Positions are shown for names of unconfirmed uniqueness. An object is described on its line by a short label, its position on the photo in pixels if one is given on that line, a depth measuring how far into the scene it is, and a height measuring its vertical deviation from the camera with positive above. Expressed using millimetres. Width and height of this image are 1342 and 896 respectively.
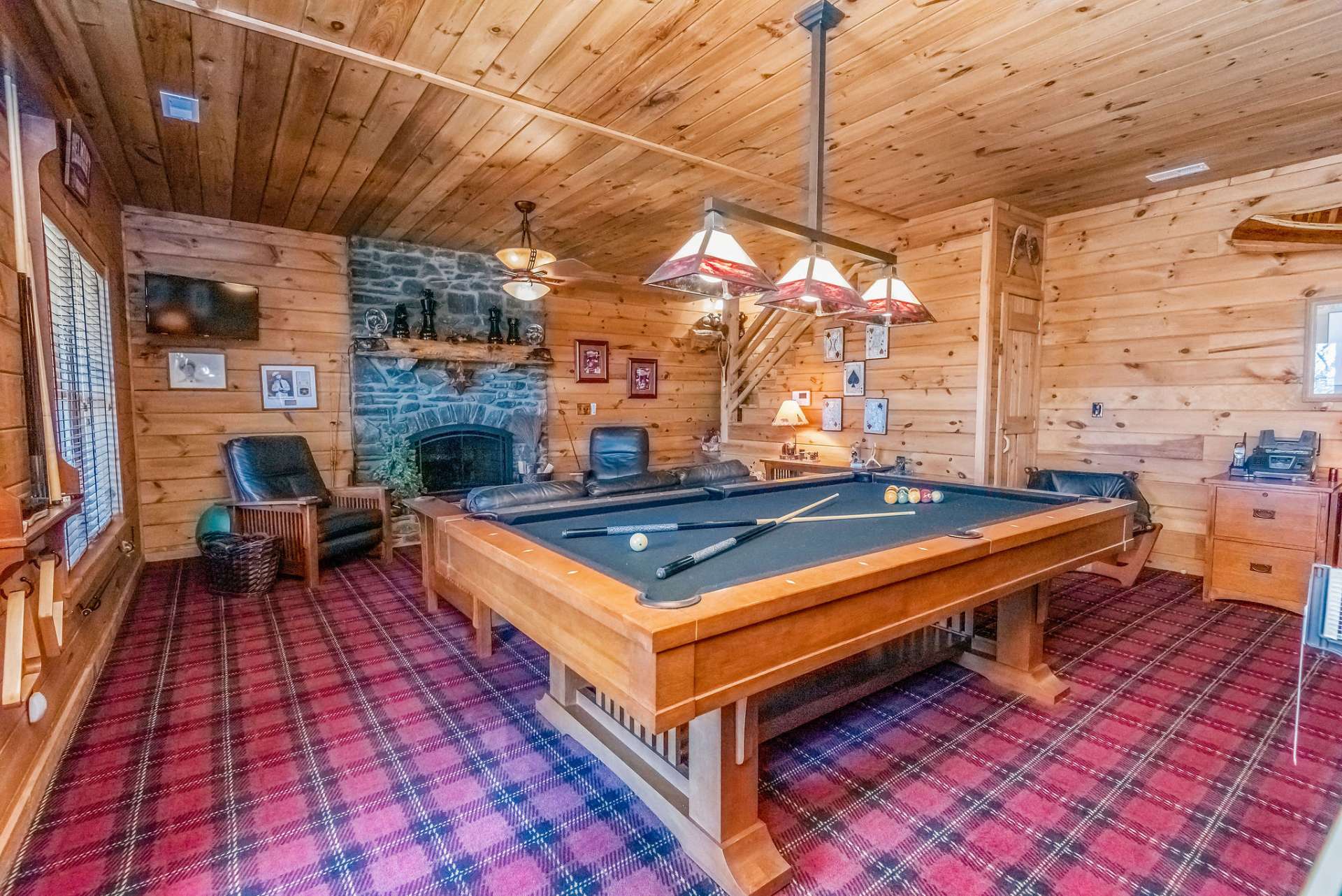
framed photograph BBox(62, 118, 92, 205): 2704 +1120
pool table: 1282 -522
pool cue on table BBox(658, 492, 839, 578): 1547 -417
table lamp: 5738 -99
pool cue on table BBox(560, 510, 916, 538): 1986 -413
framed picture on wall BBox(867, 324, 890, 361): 5141 +536
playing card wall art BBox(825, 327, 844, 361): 5570 +558
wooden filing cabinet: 3336 -755
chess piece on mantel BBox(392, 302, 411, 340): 5324 +716
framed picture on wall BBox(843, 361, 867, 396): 5383 +238
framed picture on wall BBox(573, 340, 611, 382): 6469 +484
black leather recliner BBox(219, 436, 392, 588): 4047 -704
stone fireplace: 5301 +168
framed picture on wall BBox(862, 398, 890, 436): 5199 -86
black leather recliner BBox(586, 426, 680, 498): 6117 -460
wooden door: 4500 +98
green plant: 5324 -565
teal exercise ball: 4324 -814
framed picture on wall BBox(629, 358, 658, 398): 6918 +314
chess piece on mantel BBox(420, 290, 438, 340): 5430 +819
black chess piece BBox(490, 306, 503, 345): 5812 +721
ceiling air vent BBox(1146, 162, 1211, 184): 3654 +1413
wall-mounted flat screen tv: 4383 +728
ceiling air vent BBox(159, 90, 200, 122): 2754 +1382
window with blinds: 2713 +115
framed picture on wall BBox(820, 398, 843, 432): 5613 -86
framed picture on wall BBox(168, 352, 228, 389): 4602 +274
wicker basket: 3748 -968
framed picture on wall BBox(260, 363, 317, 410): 4926 +156
